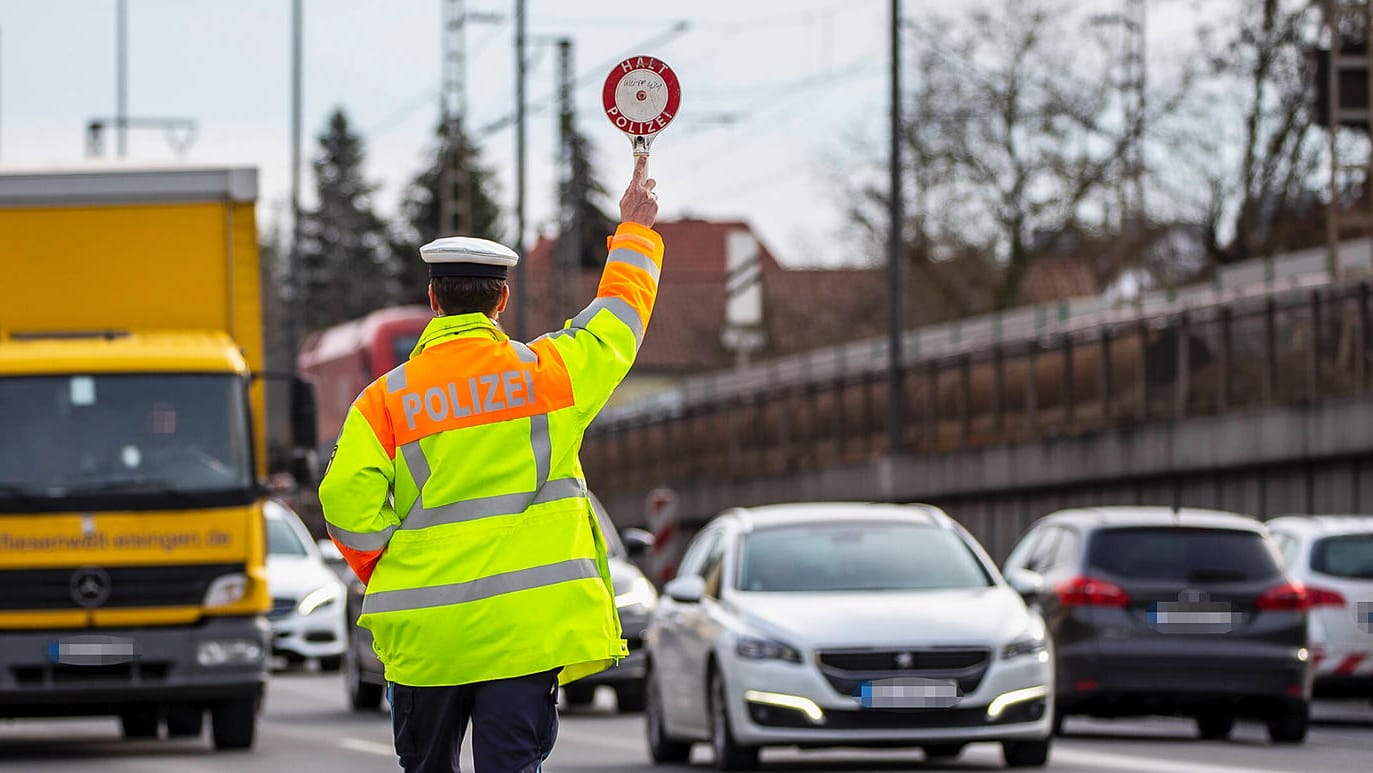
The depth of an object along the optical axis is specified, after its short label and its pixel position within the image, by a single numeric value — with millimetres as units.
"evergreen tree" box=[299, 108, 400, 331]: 125062
